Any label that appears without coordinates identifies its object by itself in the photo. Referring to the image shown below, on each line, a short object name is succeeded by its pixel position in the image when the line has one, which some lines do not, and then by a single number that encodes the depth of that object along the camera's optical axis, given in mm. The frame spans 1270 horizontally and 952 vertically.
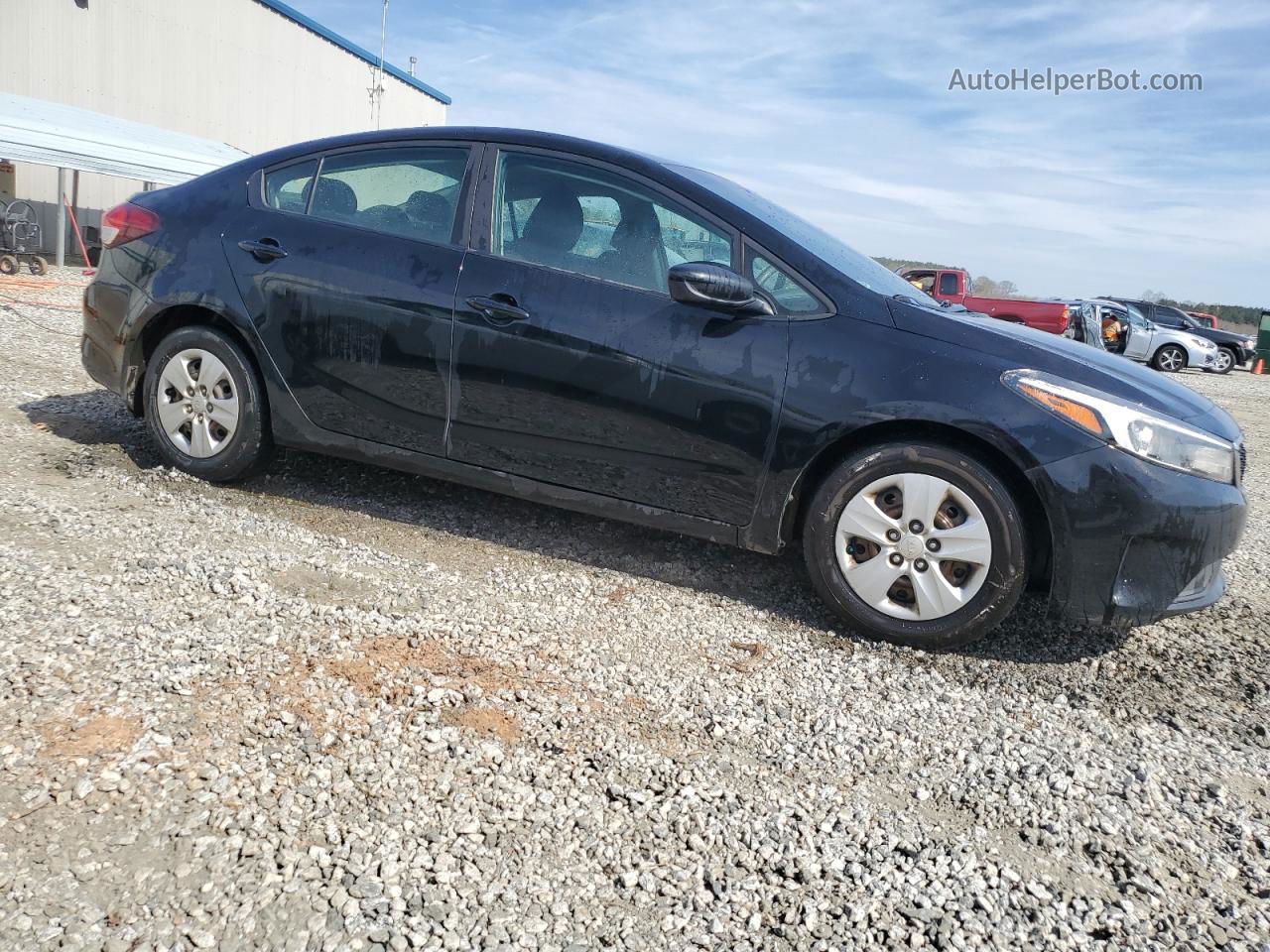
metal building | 22516
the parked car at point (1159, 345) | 24750
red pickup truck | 17891
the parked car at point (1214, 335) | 26953
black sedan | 3363
